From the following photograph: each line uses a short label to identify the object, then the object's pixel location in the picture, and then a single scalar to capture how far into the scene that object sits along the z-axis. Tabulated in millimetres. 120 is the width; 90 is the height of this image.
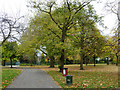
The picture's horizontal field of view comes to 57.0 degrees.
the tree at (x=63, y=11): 14013
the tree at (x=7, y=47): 14081
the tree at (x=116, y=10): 10712
